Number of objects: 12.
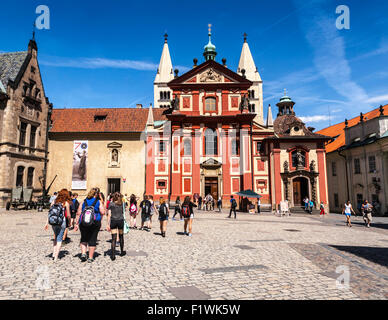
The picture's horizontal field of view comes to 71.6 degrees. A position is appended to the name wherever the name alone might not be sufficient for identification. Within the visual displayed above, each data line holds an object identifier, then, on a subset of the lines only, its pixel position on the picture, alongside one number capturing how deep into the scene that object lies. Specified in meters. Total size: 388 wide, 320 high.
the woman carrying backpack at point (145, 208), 12.91
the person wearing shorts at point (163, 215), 11.13
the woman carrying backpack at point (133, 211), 12.99
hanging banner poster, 32.97
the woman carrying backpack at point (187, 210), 11.43
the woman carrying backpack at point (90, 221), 6.83
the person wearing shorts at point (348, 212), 18.23
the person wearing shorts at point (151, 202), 13.21
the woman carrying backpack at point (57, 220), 6.90
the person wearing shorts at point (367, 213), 17.98
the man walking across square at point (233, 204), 21.01
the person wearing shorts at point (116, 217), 7.48
